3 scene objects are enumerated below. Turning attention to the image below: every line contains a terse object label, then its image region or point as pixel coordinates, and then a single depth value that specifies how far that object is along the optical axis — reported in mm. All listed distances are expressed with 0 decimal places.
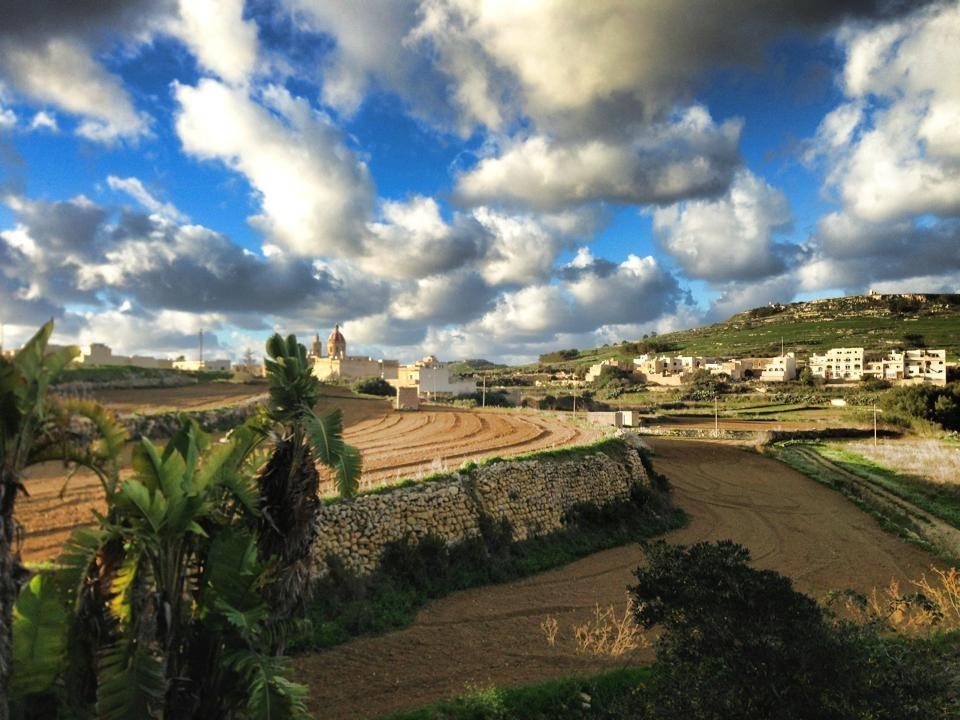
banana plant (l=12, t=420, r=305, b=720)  5461
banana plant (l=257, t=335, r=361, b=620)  6574
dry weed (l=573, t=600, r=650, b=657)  11062
